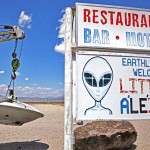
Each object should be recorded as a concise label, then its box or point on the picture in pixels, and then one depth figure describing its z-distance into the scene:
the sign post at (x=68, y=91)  4.42
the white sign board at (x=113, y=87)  4.59
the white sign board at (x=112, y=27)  4.73
